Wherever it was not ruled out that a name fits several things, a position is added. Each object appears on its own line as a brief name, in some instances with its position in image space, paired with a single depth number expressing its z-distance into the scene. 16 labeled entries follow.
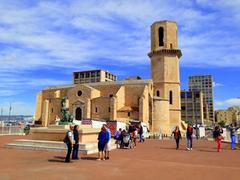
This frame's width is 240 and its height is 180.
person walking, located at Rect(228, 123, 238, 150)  12.58
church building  34.25
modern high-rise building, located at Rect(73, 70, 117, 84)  85.99
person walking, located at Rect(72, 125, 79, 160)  8.20
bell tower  36.94
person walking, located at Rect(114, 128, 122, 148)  12.43
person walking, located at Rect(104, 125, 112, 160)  8.26
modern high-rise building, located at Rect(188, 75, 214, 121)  111.77
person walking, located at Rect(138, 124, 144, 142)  16.96
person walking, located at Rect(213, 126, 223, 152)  11.64
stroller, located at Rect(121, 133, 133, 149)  12.16
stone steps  9.62
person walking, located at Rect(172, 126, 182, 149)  12.84
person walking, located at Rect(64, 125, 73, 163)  7.52
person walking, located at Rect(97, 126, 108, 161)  8.14
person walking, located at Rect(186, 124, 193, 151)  12.16
